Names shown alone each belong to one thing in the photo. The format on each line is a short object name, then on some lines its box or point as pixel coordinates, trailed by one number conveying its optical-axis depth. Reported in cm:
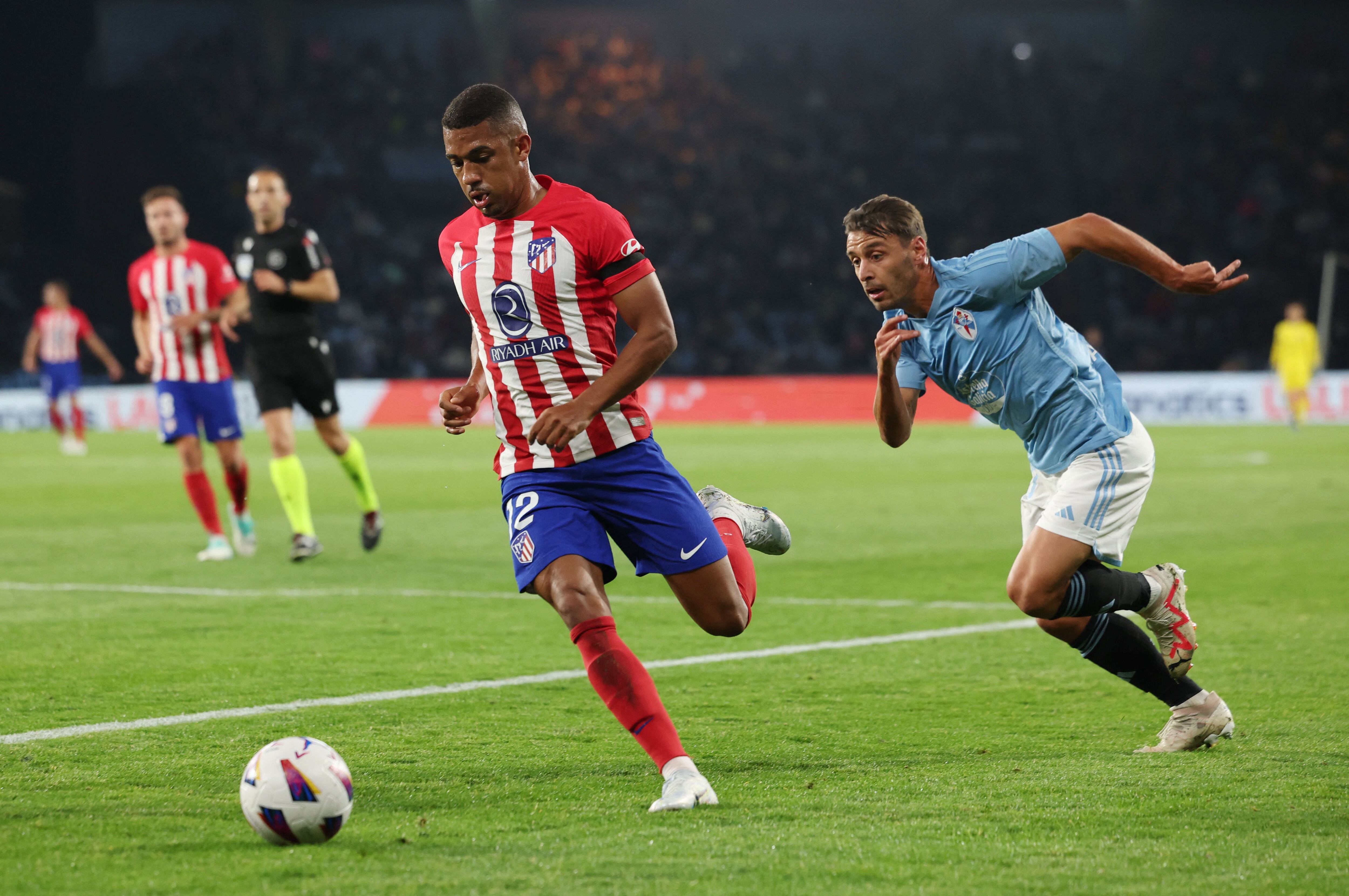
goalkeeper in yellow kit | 4656
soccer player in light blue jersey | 899
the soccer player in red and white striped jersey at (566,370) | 796
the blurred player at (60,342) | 4631
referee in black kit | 1883
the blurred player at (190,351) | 1928
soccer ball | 675
